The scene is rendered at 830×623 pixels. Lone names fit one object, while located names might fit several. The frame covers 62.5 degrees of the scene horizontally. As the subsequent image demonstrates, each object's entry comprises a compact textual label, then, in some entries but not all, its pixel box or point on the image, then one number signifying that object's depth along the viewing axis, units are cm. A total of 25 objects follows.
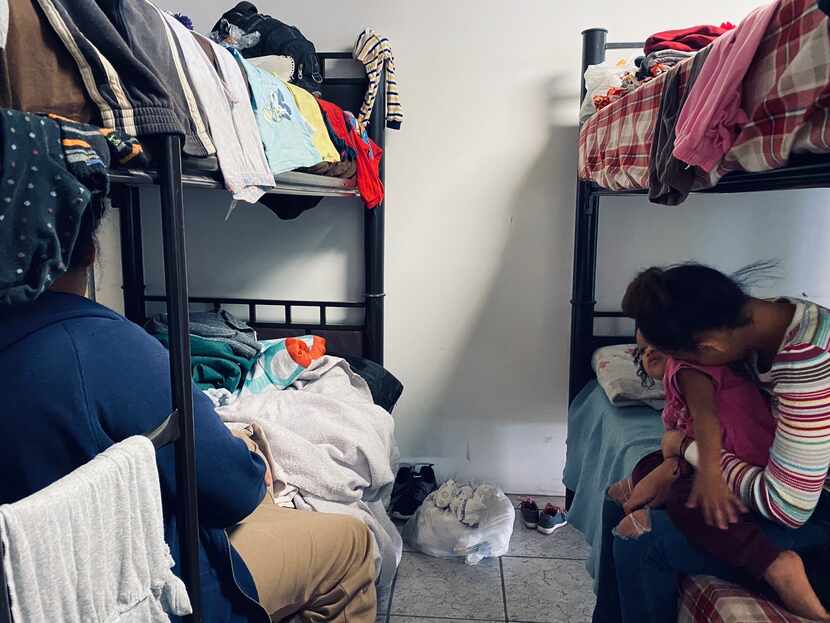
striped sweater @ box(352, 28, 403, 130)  229
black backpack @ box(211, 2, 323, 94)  218
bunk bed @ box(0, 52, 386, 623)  98
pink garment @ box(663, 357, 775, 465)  133
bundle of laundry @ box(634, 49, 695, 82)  164
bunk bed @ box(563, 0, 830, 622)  102
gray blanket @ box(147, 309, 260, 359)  202
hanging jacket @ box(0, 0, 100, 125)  81
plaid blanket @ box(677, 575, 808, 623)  116
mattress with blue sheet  182
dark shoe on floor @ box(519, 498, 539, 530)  239
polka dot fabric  68
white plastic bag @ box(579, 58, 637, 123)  204
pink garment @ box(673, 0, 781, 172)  94
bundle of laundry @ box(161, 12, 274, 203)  119
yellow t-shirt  181
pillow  205
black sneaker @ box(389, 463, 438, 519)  240
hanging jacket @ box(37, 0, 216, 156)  86
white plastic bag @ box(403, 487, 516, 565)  218
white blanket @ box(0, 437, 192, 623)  68
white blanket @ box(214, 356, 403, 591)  162
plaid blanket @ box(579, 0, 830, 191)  80
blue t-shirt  150
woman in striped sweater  117
